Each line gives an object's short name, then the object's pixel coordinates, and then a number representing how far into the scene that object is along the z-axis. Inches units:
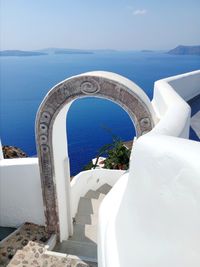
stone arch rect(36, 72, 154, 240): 137.5
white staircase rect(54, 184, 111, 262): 170.5
